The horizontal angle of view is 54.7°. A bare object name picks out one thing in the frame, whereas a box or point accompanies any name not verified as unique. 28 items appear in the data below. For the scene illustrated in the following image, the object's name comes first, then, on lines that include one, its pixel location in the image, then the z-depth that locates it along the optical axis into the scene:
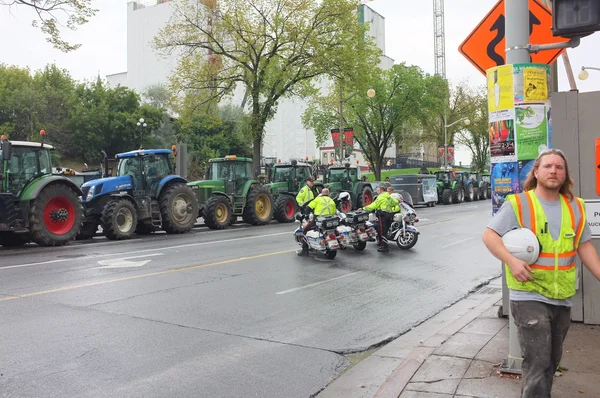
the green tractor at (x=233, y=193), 21.11
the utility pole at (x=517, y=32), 5.12
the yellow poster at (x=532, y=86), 4.97
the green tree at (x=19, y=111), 52.25
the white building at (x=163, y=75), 78.75
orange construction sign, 6.19
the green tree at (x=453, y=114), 69.75
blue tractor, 17.05
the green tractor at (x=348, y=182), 28.58
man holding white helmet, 3.57
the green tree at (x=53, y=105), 54.00
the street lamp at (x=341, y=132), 38.72
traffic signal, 5.02
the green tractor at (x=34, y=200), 14.36
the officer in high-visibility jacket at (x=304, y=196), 16.33
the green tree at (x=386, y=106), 50.78
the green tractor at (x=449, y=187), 41.85
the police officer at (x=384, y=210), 14.97
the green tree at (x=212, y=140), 55.28
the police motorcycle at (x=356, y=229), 13.70
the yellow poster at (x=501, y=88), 5.01
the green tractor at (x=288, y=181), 24.23
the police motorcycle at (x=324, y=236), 13.14
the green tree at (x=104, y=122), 54.53
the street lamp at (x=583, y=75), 24.20
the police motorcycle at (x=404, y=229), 14.93
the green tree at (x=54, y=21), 20.02
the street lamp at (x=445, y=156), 60.56
